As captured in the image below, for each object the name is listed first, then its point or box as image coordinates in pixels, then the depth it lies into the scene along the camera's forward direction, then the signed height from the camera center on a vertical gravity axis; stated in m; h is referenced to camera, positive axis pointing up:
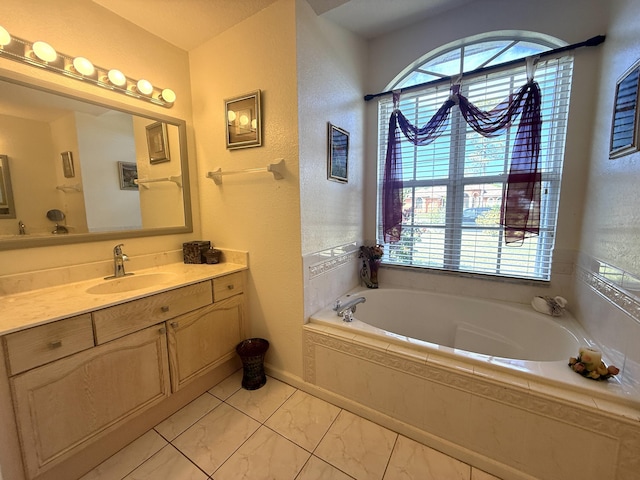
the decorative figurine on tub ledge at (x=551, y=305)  1.70 -0.64
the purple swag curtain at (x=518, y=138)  1.70 +0.46
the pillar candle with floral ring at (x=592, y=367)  1.10 -0.68
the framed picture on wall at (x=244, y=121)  1.69 +0.59
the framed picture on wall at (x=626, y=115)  1.14 +0.43
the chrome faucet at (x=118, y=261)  1.61 -0.32
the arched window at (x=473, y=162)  1.76 +0.35
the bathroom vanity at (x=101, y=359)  1.00 -0.70
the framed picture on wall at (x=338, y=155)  1.88 +0.41
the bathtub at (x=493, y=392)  1.01 -0.89
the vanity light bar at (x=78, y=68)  1.26 +0.79
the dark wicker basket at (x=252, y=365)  1.75 -1.06
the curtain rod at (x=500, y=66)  1.54 +0.98
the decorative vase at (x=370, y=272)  2.35 -0.58
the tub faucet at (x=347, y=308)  1.73 -0.72
